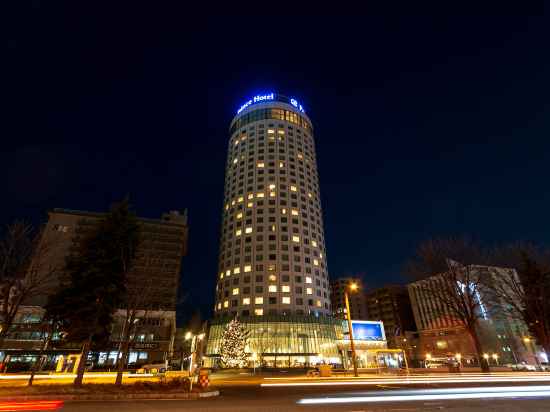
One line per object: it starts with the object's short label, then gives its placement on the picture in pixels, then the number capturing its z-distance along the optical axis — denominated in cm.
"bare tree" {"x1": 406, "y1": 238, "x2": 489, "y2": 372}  3691
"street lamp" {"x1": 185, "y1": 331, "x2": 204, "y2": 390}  2356
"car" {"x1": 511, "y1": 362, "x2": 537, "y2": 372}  4826
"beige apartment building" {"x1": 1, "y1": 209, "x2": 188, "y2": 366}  2798
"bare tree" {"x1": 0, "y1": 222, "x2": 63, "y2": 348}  2197
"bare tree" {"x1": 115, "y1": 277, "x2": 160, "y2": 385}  2302
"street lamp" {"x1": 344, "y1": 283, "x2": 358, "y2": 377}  2953
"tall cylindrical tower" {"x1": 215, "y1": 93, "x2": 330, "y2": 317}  8488
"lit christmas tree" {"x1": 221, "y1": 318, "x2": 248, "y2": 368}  5803
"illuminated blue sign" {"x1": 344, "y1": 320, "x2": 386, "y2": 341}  7745
